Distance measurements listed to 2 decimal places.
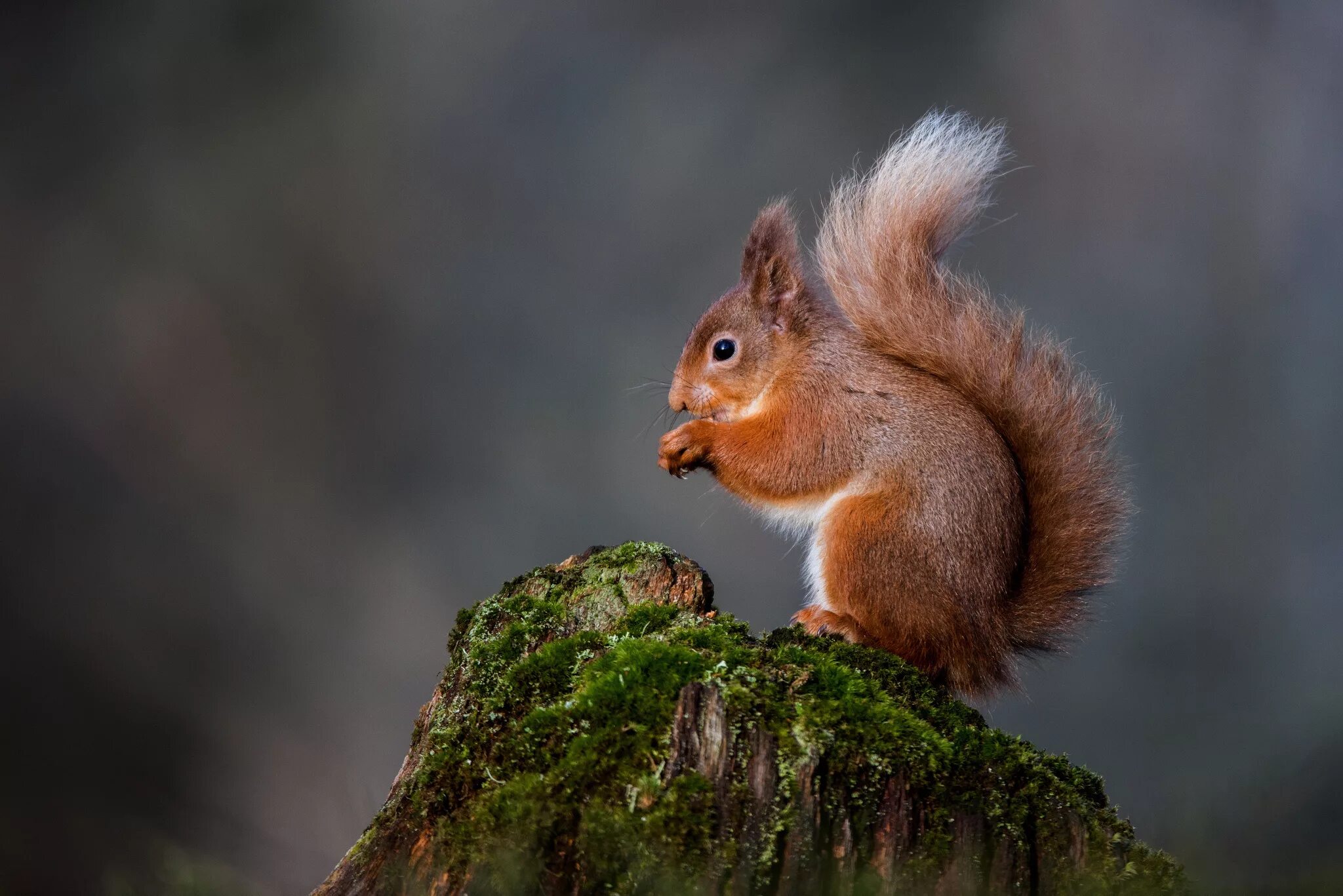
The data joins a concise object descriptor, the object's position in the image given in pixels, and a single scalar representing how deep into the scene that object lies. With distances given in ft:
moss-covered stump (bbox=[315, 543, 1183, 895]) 26.06
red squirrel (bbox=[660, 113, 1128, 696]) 26.66
